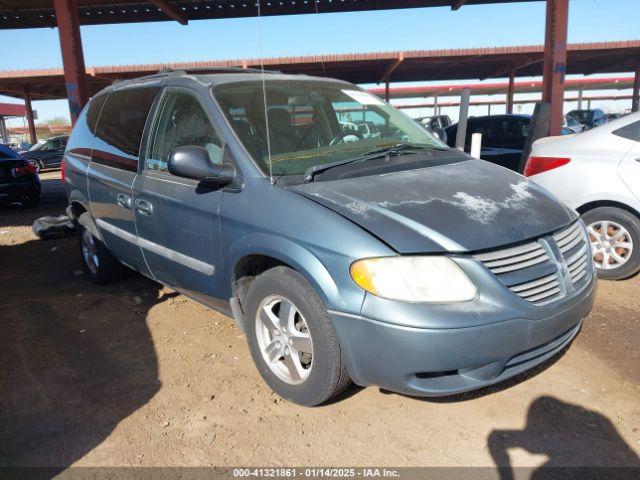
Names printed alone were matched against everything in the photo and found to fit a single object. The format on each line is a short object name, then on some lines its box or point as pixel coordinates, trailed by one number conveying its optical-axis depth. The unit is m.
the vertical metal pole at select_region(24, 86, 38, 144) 26.30
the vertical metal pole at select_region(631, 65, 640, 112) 23.47
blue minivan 2.26
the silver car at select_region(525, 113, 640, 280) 4.38
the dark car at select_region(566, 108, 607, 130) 22.42
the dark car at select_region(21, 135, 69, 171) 21.33
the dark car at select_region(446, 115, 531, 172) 9.45
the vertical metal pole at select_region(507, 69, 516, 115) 23.23
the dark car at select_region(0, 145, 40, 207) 10.09
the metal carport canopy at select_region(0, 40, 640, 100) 18.72
